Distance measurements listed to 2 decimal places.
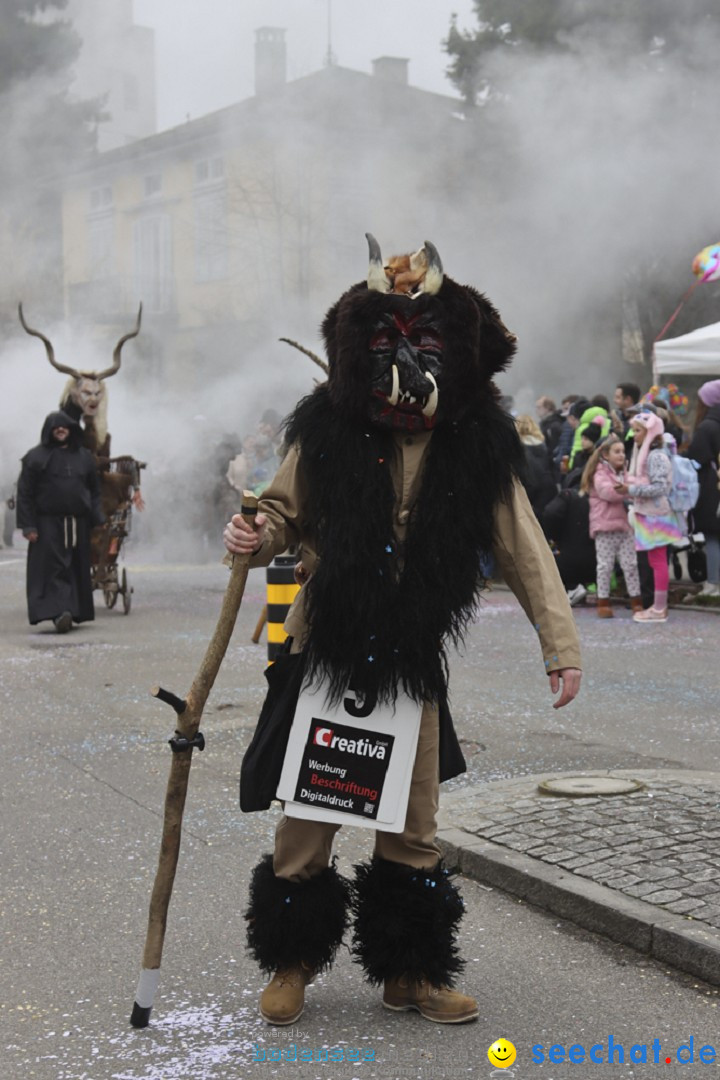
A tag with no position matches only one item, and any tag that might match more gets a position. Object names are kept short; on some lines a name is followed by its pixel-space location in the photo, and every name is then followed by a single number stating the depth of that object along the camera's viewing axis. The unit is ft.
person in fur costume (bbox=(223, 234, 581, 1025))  10.84
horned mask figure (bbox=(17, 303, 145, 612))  40.50
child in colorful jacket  35.76
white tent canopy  41.34
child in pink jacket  36.65
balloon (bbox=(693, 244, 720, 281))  46.70
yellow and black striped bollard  25.38
